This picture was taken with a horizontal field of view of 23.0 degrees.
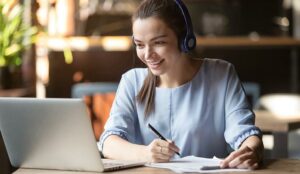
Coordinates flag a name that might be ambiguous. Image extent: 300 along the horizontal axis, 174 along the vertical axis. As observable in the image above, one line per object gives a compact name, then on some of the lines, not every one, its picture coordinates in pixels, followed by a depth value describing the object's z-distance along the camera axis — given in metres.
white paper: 2.16
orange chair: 3.75
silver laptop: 2.11
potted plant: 3.54
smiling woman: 2.45
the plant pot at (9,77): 4.45
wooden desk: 2.18
